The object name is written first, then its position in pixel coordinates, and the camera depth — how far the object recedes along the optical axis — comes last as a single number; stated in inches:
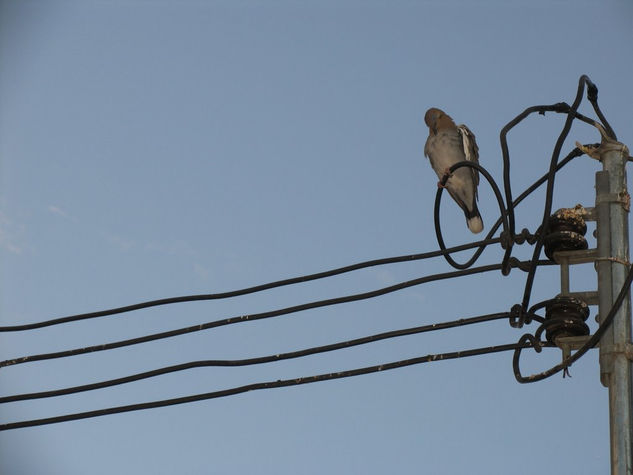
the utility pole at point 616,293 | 296.4
